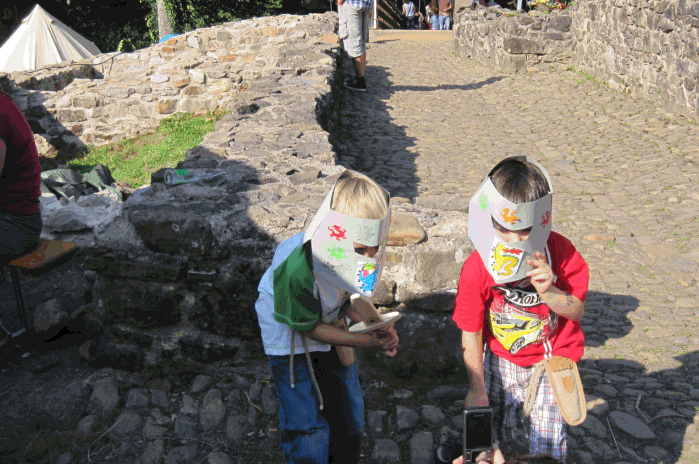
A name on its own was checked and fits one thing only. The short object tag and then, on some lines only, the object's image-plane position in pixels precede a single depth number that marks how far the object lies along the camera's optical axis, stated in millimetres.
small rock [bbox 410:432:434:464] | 2553
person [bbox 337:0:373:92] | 8453
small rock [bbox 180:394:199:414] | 2852
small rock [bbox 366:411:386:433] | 2729
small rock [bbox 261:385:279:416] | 2848
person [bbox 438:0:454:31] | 20664
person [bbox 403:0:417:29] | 22566
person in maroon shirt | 3186
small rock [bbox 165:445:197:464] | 2582
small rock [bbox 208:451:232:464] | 2575
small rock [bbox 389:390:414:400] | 2885
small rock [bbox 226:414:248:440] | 2727
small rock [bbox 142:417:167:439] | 2713
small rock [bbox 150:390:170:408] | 2898
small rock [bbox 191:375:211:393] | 2973
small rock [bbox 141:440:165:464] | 2580
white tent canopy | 15055
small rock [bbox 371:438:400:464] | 2566
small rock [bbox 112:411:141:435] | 2736
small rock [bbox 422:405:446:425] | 2748
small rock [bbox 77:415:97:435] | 2723
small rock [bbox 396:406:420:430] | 2728
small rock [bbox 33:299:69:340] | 3369
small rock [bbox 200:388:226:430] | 2789
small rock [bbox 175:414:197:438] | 2730
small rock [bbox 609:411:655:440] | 2604
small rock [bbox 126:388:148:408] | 2889
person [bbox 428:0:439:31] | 21031
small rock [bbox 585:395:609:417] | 2766
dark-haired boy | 1978
